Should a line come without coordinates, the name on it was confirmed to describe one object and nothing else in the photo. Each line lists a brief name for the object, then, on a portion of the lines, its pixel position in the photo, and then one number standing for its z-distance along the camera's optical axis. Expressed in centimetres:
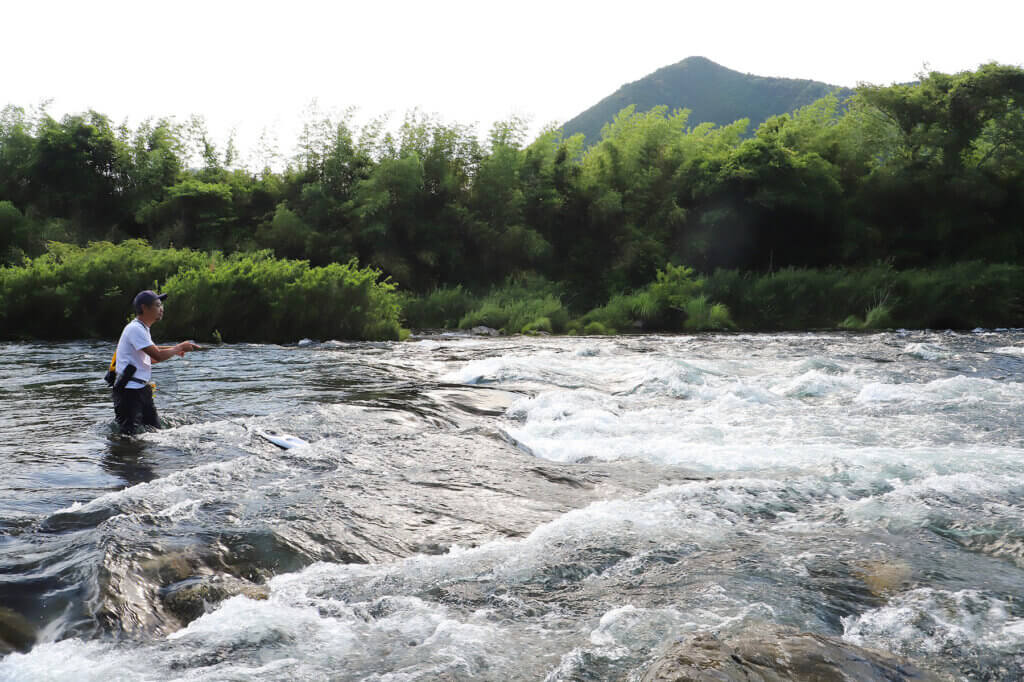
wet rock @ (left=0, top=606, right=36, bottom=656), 288
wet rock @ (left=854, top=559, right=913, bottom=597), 347
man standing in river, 650
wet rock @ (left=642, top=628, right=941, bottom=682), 238
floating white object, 612
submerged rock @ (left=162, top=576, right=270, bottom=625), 326
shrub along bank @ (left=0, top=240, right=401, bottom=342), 1585
